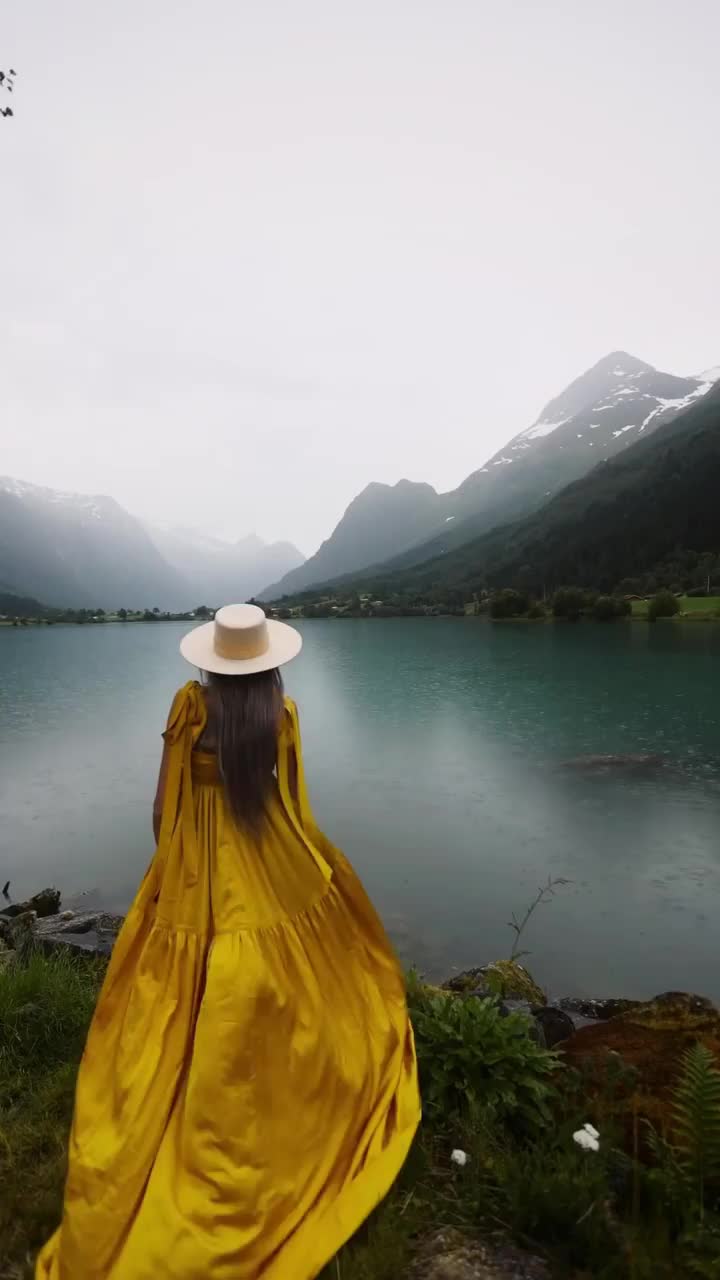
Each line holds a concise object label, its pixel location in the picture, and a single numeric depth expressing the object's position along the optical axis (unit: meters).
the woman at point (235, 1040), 2.61
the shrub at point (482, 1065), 3.38
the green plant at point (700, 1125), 2.72
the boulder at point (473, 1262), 2.48
